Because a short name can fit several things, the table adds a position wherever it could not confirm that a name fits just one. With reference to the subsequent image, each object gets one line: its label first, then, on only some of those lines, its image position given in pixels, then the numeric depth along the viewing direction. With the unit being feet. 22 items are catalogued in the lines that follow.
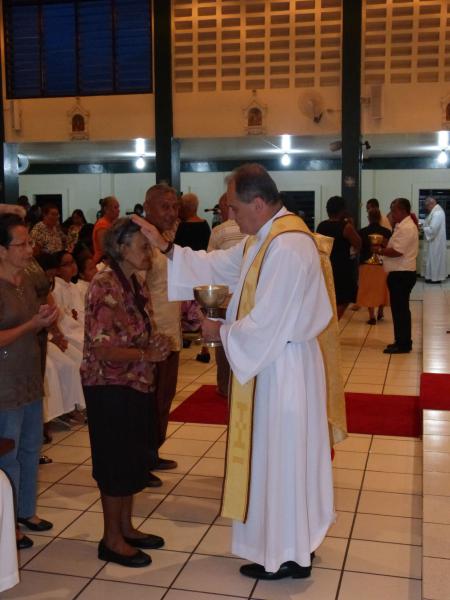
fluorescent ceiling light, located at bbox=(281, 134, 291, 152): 38.06
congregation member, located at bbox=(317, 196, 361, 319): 25.64
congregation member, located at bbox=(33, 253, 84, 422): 16.49
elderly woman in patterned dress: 10.18
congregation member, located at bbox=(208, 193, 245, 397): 18.43
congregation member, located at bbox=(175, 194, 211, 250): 23.90
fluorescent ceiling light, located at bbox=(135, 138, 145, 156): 37.45
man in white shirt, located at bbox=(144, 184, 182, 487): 13.47
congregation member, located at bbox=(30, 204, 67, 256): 25.52
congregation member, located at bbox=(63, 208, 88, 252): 32.15
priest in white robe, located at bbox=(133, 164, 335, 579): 9.49
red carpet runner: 17.24
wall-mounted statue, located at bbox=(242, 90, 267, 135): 34.04
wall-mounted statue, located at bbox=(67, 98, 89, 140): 35.60
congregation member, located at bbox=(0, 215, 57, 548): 10.66
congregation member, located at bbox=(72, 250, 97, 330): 19.21
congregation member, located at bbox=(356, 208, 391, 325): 31.22
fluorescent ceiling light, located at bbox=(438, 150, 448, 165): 51.59
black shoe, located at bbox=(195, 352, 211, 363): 24.94
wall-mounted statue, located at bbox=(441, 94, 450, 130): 32.58
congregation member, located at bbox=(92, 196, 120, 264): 24.09
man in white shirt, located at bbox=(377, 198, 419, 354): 24.99
